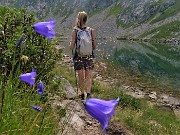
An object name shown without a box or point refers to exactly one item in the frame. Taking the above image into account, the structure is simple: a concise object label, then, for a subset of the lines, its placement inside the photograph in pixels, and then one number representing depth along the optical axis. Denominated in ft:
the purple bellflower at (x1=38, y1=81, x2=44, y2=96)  4.91
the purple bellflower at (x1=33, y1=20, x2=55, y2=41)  4.35
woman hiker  13.34
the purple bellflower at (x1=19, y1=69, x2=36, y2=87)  4.36
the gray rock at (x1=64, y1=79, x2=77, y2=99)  15.02
